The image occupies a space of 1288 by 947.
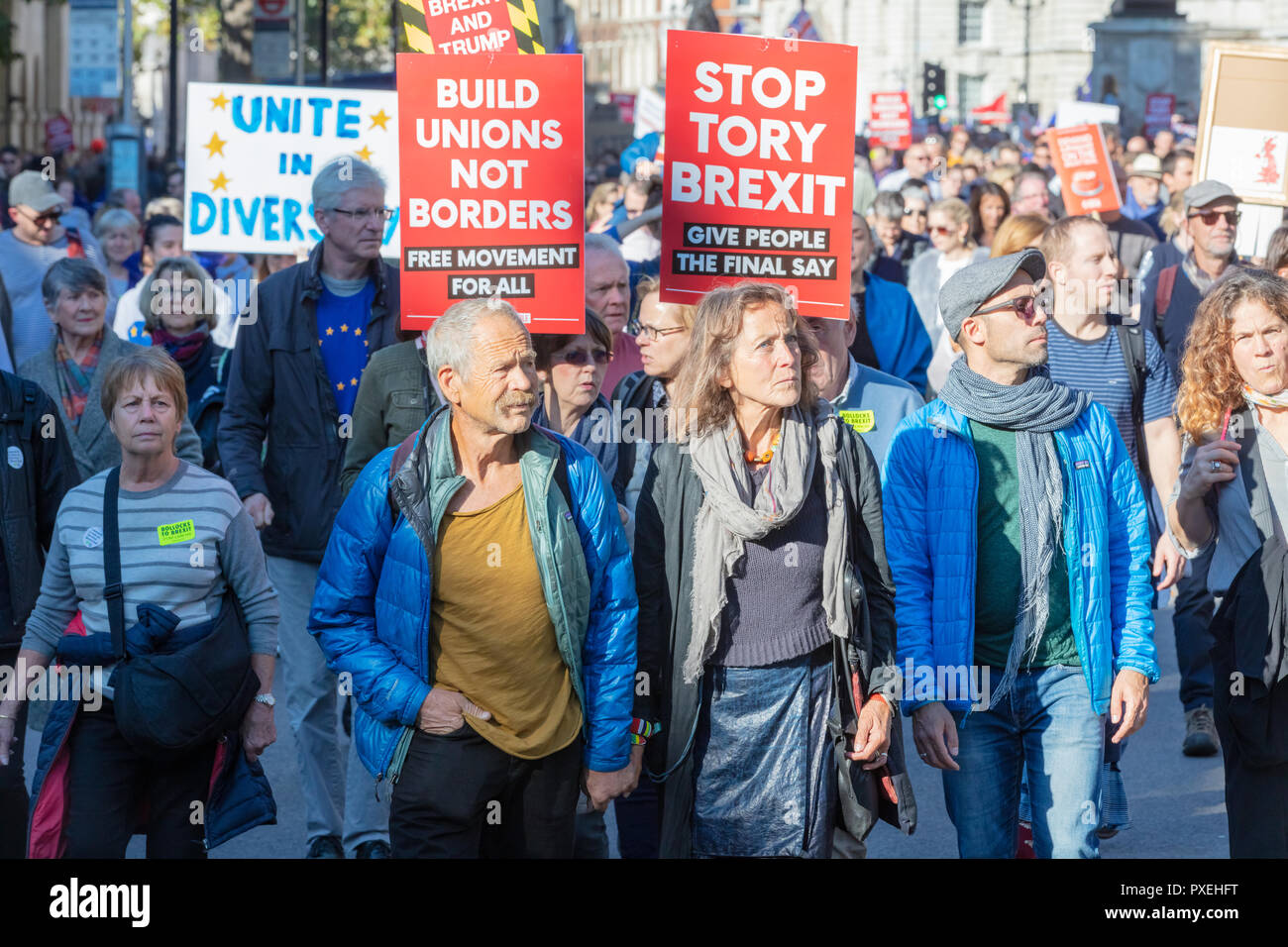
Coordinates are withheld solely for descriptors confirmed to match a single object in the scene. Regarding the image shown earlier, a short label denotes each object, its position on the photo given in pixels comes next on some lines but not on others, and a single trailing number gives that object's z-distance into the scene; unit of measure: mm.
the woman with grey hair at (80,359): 7340
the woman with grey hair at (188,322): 8531
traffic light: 38000
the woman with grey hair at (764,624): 4734
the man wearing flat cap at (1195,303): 7965
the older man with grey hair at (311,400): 6680
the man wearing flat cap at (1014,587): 4930
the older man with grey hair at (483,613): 4668
